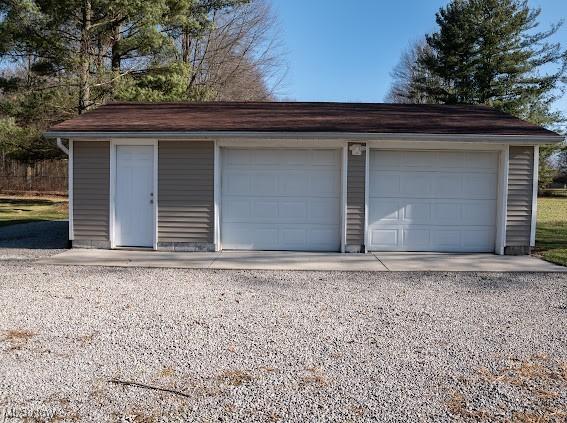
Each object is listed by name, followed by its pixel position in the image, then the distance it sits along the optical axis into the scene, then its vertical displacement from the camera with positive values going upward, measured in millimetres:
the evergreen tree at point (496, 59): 25969 +7320
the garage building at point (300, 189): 9070 +1
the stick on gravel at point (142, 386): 3135 -1334
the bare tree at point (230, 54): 24703 +6993
